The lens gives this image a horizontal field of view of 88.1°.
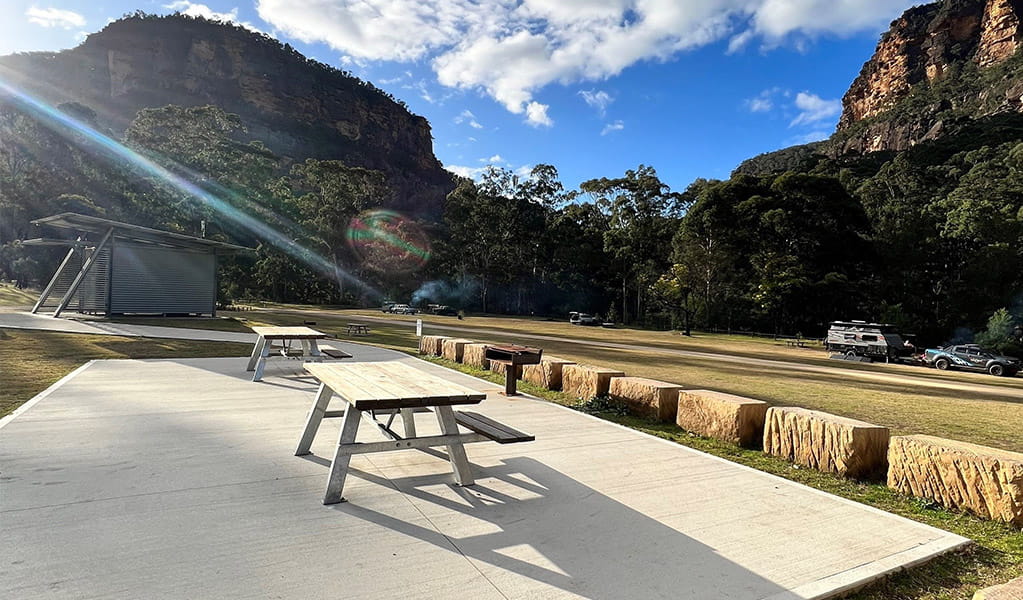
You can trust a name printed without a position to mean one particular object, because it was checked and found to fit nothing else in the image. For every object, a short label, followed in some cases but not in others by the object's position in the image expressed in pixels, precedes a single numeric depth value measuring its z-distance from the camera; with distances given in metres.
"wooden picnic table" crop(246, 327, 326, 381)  8.52
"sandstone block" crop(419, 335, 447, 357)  12.91
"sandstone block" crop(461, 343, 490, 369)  10.72
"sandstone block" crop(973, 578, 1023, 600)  2.11
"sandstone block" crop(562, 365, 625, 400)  7.54
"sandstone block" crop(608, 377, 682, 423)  6.58
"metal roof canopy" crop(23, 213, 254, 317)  20.39
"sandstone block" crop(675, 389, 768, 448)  5.51
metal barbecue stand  7.84
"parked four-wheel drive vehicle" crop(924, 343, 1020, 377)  21.91
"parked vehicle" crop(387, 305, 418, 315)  43.91
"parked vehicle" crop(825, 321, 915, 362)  24.58
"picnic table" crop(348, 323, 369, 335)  19.08
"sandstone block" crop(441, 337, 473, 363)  11.84
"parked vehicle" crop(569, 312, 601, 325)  42.62
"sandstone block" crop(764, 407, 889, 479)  4.46
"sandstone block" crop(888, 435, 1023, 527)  3.54
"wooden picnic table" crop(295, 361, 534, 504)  3.42
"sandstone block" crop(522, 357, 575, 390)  8.71
